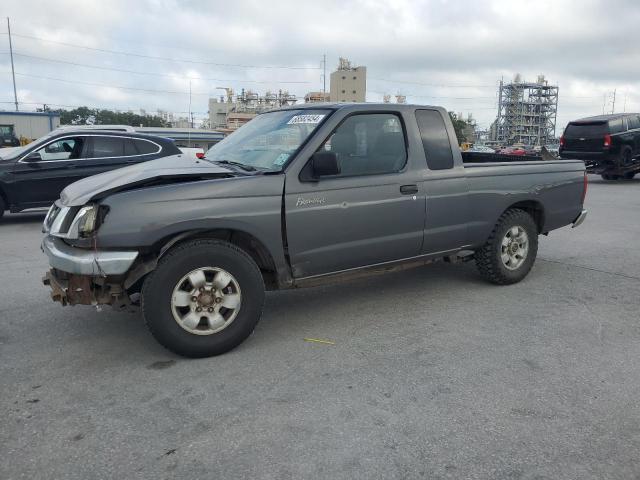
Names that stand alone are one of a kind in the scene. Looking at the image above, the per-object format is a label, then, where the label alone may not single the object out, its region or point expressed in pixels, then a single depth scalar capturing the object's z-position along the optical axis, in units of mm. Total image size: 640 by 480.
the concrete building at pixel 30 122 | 44750
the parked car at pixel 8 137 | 34225
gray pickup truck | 3416
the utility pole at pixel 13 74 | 58325
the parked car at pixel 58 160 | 9289
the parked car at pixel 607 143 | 16250
